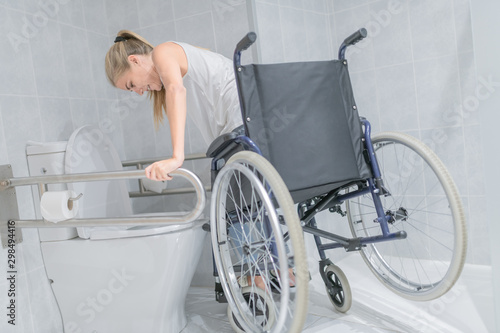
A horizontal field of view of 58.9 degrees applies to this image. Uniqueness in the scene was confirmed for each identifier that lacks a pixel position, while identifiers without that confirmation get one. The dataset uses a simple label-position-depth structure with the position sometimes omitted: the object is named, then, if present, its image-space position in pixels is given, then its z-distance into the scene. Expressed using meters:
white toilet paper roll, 1.48
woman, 1.45
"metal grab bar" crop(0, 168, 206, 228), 1.31
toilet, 1.62
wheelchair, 1.25
